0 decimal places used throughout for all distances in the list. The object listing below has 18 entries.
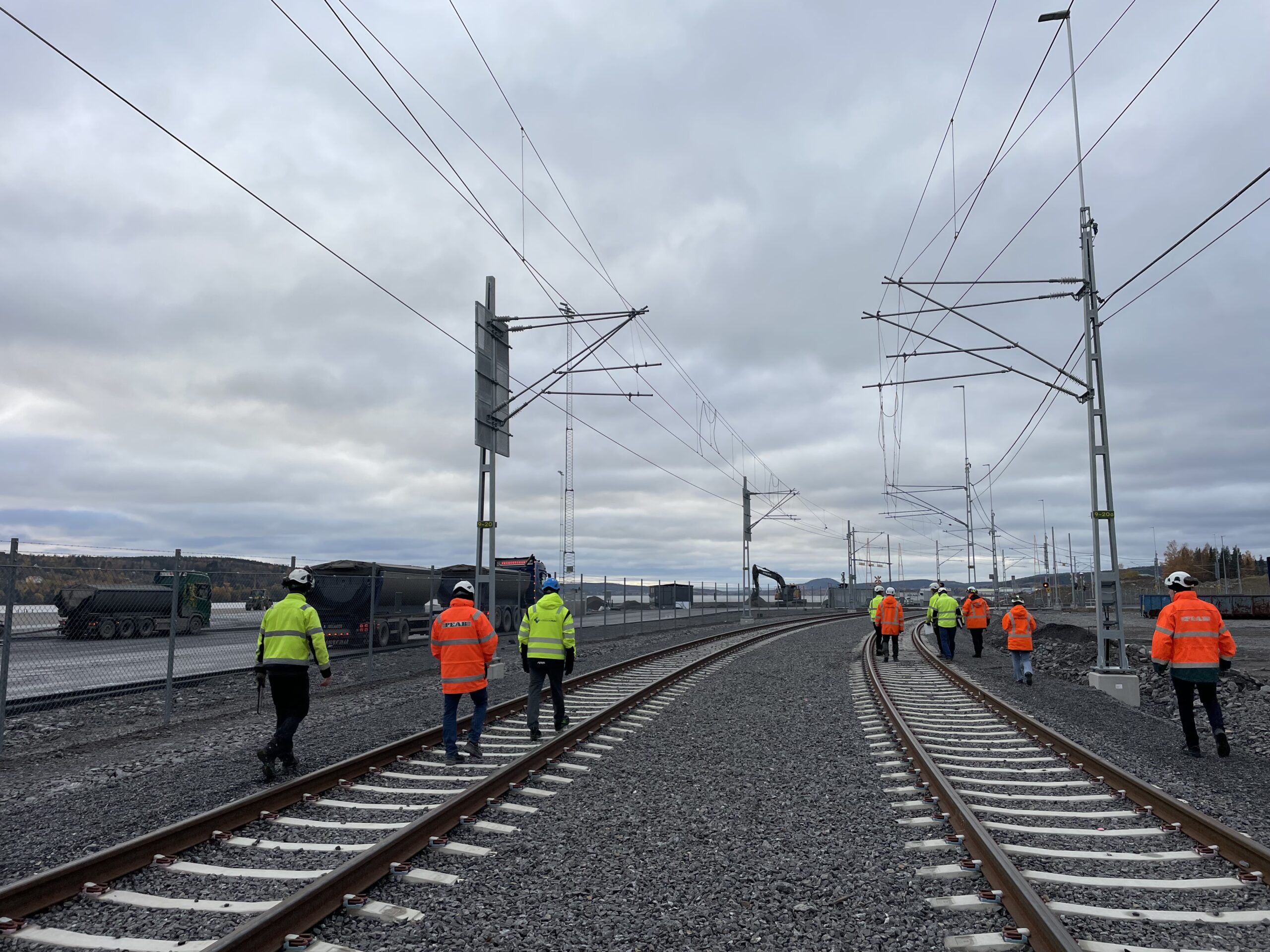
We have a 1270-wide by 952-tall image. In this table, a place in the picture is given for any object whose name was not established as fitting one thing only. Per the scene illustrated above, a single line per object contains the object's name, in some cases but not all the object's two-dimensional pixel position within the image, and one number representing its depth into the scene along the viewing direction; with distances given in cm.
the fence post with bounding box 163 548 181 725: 1230
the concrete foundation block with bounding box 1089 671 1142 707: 1475
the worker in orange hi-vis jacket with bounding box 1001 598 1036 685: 1614
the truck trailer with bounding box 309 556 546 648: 2411
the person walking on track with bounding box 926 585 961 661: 2173
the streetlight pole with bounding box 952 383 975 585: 4324
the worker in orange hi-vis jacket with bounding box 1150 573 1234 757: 918
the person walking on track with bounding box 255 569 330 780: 842
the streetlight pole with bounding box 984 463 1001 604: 4592
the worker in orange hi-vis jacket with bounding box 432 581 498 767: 882
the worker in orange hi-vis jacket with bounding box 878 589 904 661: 2173
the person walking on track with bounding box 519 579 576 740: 1008
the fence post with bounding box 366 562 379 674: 1756
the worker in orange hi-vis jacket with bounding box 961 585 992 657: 2288
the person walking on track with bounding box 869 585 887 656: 2231
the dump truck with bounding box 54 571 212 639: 1192
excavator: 7306
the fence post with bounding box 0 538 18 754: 997
